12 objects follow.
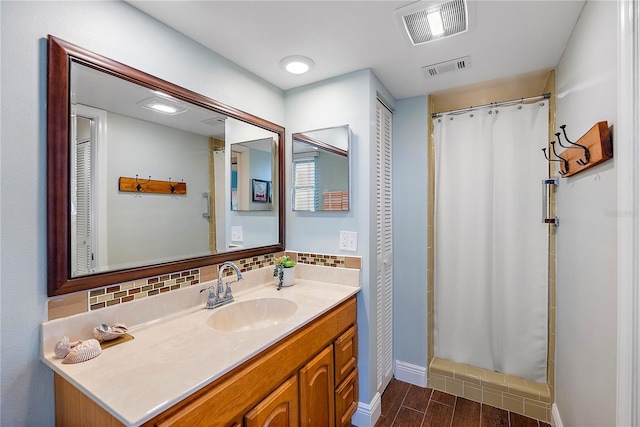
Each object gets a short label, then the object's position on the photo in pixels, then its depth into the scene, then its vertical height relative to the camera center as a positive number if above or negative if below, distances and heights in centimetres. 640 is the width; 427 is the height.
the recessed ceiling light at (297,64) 168 +91
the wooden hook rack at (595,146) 100 +25
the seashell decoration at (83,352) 95 -48
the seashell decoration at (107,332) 108 -46
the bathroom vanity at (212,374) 81 -53
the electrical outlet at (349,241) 186 -18
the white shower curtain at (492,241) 201 -21
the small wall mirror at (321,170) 188 +30
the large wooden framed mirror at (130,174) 104 +18
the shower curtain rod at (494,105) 195 +80
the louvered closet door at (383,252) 203 -30
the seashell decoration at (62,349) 97 -46
